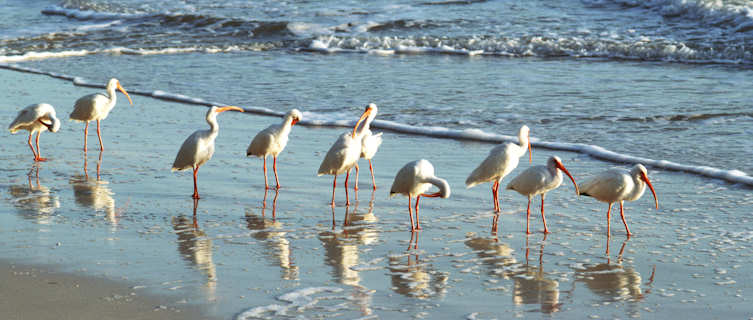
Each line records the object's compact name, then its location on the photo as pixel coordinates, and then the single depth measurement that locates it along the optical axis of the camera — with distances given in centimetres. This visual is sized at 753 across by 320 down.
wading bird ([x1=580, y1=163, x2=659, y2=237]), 1320
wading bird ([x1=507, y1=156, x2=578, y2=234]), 1363
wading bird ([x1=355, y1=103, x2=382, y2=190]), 1617
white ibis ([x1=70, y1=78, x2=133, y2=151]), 1996
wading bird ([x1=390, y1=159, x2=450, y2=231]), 1352
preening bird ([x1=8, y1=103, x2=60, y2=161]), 1880
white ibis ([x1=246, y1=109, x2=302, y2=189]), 1642
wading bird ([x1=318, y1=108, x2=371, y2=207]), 1501
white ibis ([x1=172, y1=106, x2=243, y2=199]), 1574
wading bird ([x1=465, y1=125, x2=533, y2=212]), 1452
